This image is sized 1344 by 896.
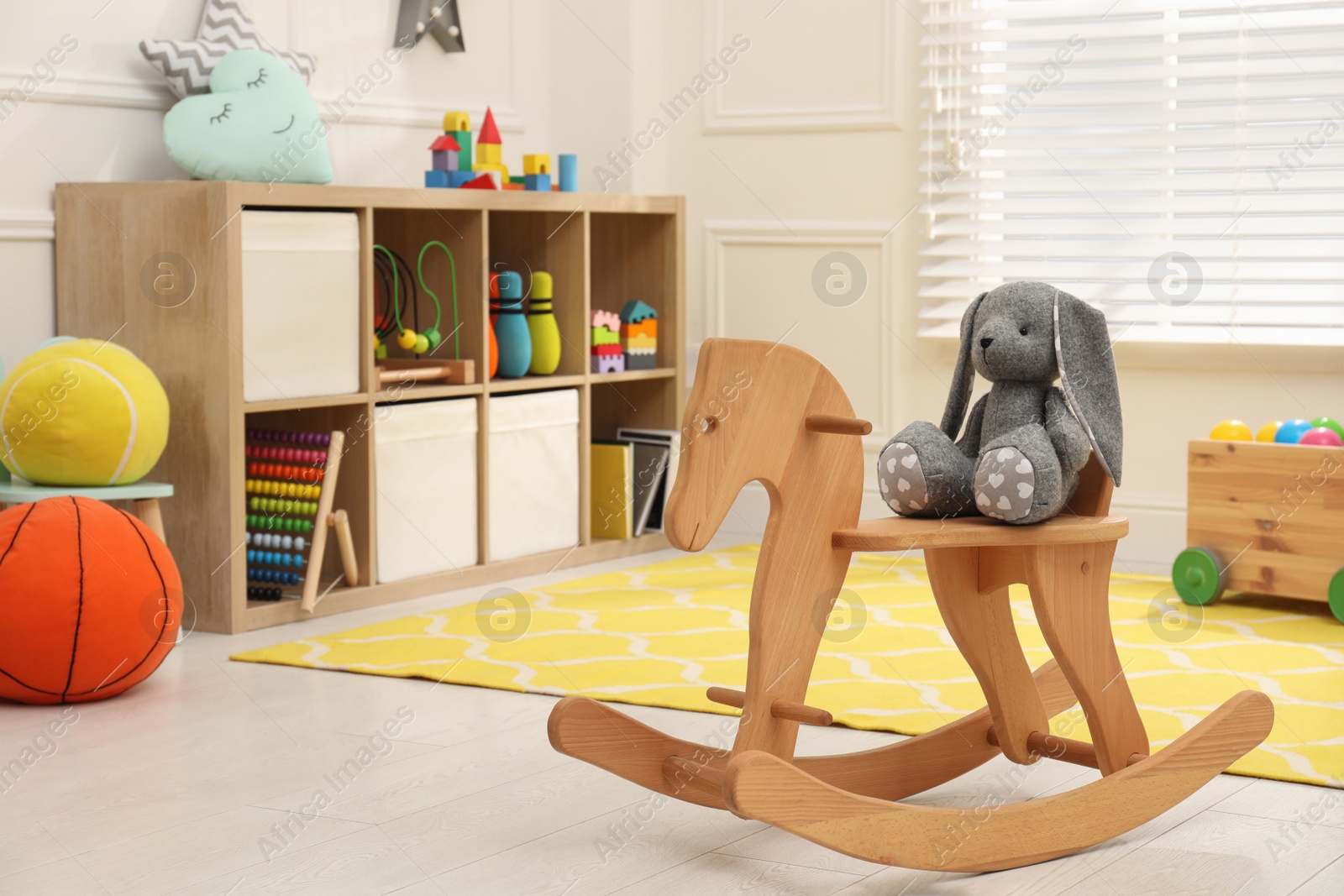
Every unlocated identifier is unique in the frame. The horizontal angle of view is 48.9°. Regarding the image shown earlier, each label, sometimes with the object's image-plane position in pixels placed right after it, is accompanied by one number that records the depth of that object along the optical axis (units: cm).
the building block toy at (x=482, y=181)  342
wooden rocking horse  155
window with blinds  343
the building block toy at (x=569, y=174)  367
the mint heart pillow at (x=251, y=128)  293
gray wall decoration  372
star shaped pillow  299
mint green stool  257
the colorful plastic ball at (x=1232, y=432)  319
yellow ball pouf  254
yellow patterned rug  228
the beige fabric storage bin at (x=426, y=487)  316
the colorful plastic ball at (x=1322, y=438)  303
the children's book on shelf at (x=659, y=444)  385
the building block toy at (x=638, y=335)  385
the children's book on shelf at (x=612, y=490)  377
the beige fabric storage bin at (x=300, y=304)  285
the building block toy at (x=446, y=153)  345
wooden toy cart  300
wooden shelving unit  280
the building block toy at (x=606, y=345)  373
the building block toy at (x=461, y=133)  352
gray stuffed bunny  165
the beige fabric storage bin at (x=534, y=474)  344
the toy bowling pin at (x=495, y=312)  348
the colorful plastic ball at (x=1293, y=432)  309
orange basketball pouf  225
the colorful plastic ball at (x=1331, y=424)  312
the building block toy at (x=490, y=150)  354
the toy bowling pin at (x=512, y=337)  350
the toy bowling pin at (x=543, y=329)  360
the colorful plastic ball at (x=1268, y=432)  315
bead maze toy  326
